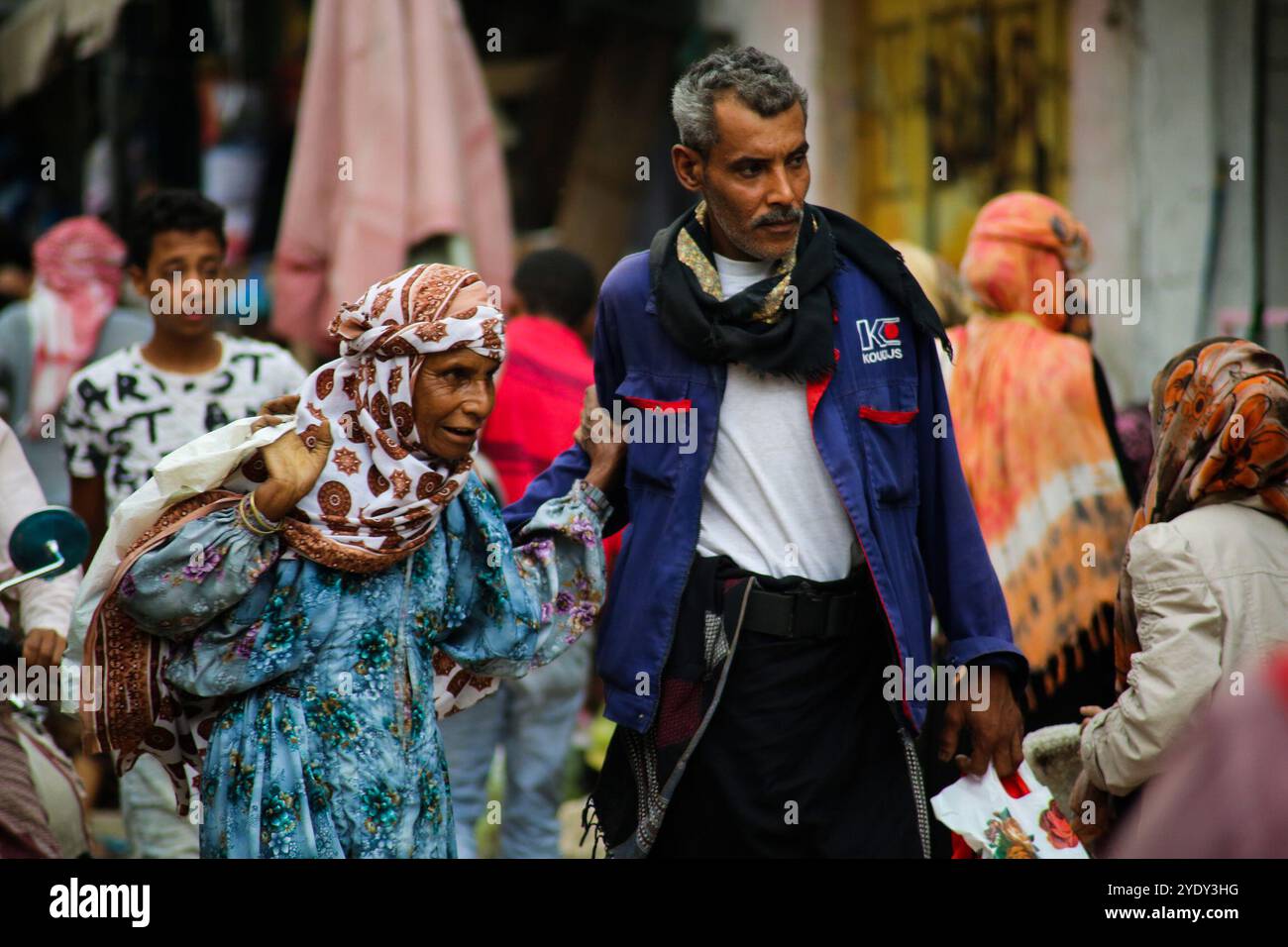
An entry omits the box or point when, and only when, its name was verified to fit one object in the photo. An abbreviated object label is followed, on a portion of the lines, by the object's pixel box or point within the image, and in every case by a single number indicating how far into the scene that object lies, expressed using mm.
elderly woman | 3383
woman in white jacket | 3824
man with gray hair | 3584
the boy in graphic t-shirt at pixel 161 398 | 5152
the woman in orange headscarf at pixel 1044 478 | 5582
